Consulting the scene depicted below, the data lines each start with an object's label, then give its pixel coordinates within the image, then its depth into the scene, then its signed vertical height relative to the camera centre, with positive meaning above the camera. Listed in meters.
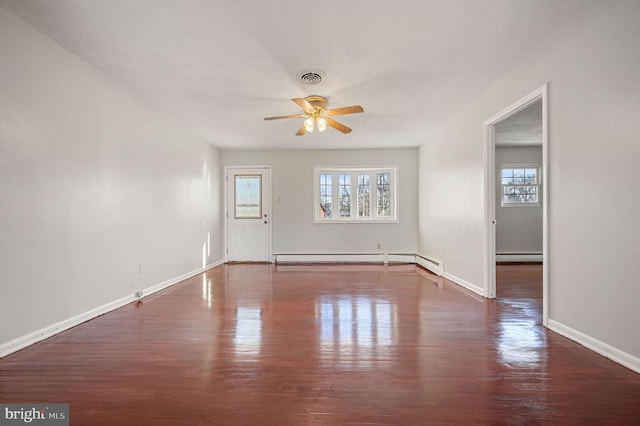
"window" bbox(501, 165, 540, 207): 6.63 +0.54
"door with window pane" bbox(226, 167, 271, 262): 6.77 -0.12
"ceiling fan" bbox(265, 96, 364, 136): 3.44 +1.15
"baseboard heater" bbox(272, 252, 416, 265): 6.71 -1.03
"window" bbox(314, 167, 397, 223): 6.87 +0.36
